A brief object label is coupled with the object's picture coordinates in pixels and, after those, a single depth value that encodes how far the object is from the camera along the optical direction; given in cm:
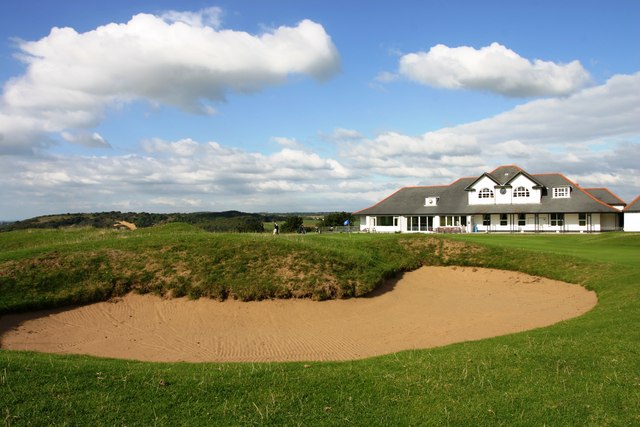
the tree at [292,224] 7029
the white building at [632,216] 5631
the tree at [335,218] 8825
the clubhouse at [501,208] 5906
